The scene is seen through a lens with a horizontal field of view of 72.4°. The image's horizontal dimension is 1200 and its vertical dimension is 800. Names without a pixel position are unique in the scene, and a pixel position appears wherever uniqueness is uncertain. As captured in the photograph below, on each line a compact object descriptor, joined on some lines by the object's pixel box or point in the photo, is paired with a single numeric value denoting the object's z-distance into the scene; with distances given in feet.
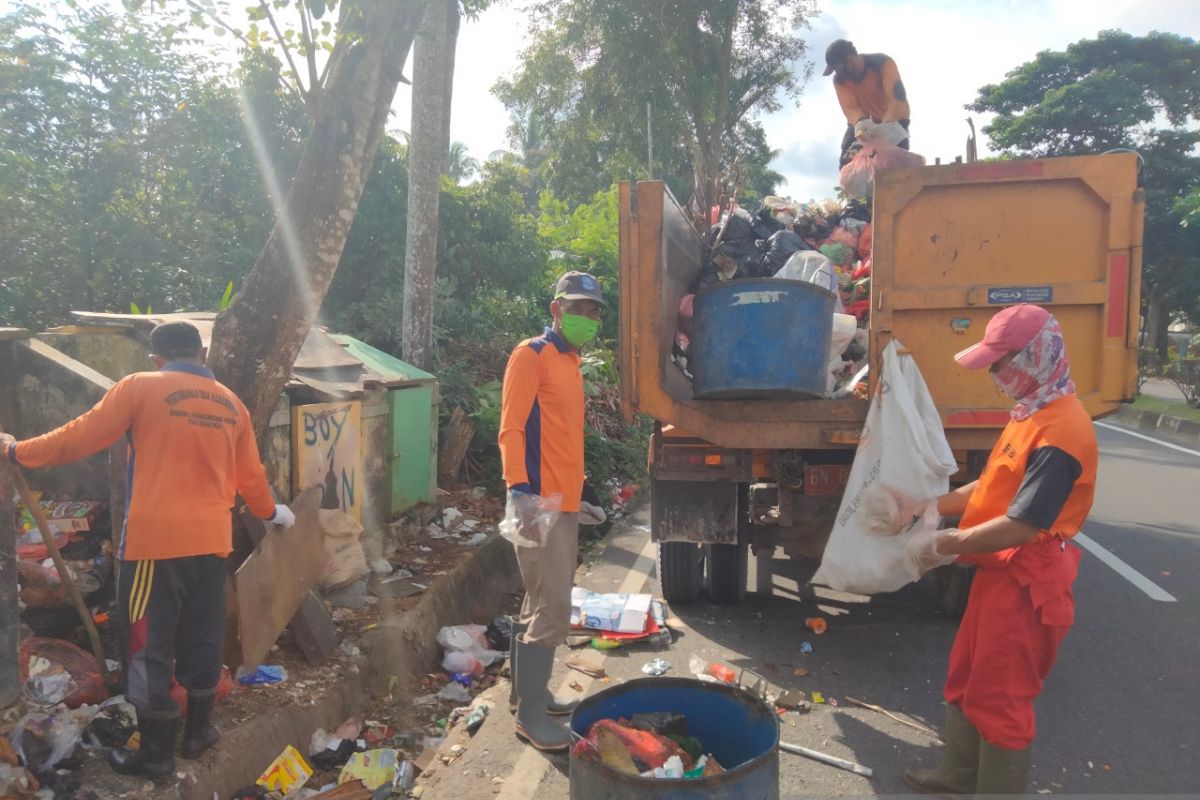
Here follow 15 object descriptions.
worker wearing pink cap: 8.29
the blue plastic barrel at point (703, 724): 7.36
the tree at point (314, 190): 13.94
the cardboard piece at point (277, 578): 11.93
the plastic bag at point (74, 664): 10.80
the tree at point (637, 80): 63.41
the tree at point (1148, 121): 84.02
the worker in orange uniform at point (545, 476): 11.43
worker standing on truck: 19.94
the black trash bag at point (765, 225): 18.07
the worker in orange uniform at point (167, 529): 9.81
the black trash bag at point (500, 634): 16.51
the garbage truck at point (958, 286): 13.33
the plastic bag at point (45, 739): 9.51
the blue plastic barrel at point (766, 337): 13.06
